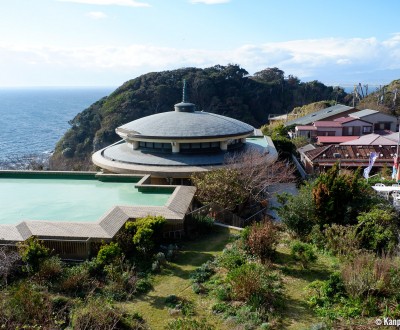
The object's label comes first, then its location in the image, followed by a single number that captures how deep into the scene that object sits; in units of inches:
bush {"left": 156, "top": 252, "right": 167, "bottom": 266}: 514.3
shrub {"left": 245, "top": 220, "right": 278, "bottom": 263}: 488.1
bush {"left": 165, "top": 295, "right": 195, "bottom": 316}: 395.2
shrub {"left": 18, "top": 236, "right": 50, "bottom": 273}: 458.9
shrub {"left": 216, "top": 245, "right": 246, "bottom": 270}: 462.0
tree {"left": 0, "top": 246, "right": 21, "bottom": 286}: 452.8
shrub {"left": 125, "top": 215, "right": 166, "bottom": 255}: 516.4
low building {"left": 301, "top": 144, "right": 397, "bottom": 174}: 1337.4
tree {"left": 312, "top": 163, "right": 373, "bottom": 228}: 567.2
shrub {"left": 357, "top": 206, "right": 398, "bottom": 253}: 502.0
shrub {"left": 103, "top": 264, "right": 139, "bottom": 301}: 429.1
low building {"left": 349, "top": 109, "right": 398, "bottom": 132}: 1990.7
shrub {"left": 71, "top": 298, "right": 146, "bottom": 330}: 344.5
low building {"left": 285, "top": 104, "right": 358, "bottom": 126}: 2172.9
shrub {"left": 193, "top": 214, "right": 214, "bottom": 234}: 629.0
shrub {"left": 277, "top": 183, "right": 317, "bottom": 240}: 581.3
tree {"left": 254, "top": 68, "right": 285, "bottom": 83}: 4169.8
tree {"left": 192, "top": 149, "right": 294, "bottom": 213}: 716.7
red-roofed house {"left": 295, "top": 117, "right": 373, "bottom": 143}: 1935.3
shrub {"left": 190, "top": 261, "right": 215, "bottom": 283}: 466.0
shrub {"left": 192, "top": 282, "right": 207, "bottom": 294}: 435.8
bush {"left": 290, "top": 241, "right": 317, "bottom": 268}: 476.4
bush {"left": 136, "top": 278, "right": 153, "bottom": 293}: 446.6
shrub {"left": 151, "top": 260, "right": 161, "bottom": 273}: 492.1
